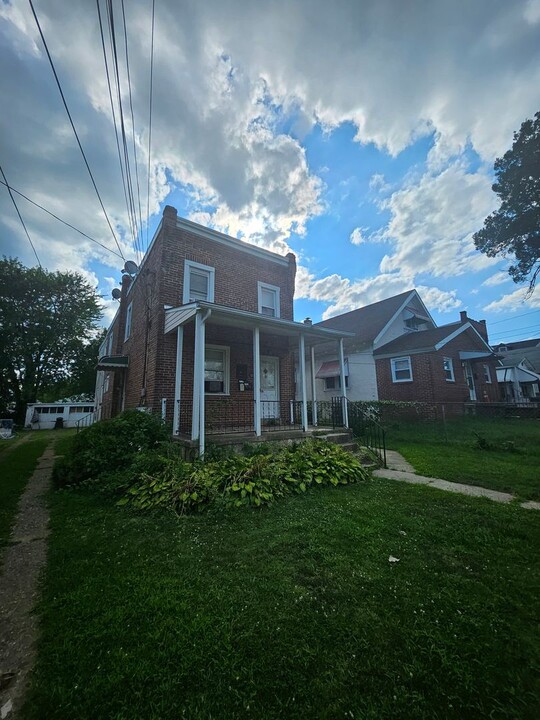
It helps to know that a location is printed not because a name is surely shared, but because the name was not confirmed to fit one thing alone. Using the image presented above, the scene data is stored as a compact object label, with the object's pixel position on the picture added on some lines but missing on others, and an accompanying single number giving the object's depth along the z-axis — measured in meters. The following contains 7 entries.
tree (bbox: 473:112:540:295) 12.79
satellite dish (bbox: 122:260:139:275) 12.15
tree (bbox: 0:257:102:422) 25.86
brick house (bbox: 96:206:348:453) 8.03
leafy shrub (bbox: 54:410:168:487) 6.14
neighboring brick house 14.73
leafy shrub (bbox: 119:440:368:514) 4.73
